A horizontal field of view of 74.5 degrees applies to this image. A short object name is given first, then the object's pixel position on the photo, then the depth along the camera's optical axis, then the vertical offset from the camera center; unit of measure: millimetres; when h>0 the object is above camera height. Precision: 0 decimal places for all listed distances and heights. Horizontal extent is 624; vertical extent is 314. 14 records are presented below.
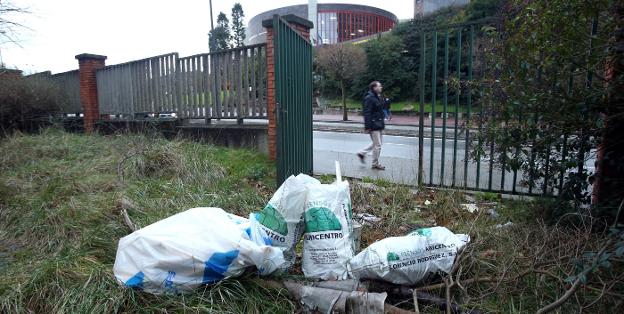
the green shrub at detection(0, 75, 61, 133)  9883 +176
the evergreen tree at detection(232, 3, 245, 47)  51219 +10787
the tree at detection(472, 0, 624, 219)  2734 +66
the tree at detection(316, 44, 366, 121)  27438 +3007
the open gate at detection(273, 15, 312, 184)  4441 +80
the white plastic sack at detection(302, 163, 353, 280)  2625 -848
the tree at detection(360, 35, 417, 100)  29047 +2707
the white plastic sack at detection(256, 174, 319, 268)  2744 -742
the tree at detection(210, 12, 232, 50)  45362 +8816
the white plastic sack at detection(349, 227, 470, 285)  2549 -968
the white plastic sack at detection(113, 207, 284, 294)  2314 -851
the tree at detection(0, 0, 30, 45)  7336 +1752
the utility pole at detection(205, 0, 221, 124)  7637 +549
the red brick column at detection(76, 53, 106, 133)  10961 +539
